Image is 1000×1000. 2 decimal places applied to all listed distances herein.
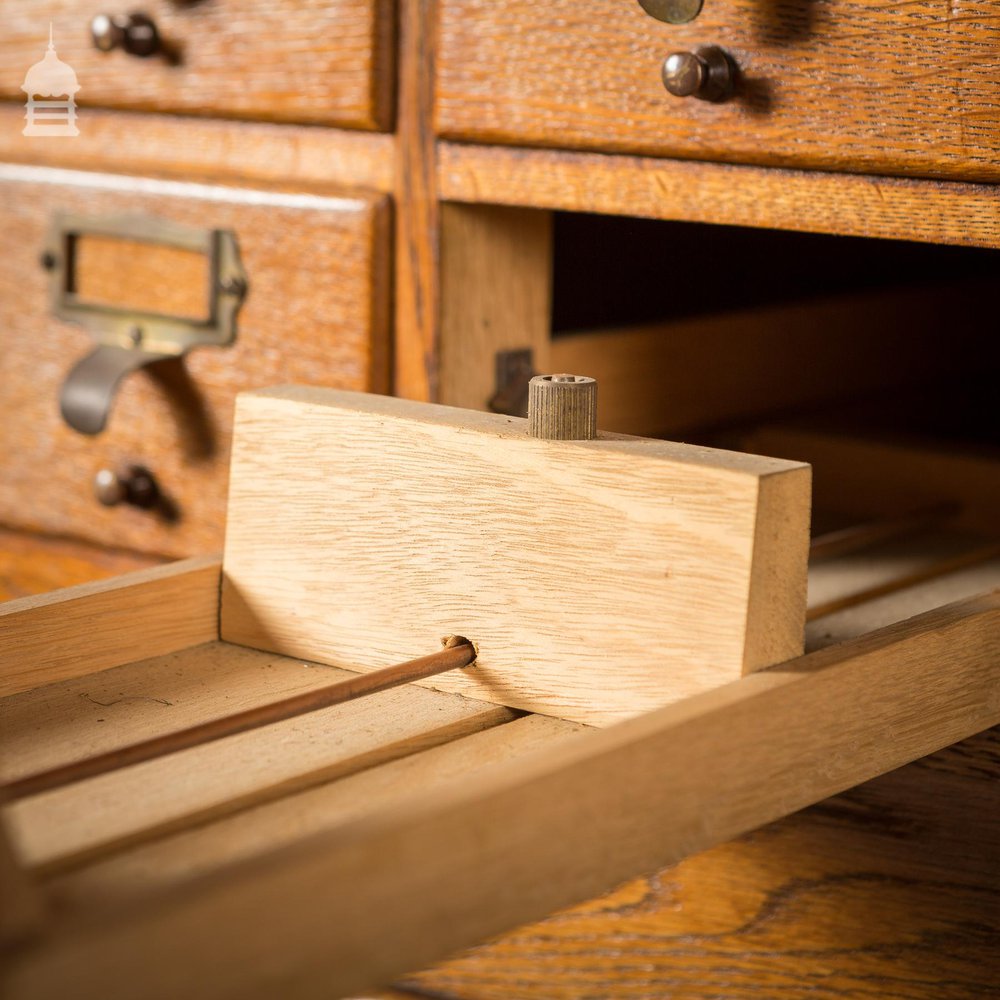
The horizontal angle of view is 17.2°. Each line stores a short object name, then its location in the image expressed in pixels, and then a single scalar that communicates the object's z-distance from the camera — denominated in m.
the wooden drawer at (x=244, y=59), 0.88
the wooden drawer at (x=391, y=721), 0.61
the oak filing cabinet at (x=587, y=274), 0.80
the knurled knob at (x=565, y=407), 0.73
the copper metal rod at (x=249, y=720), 0.67
